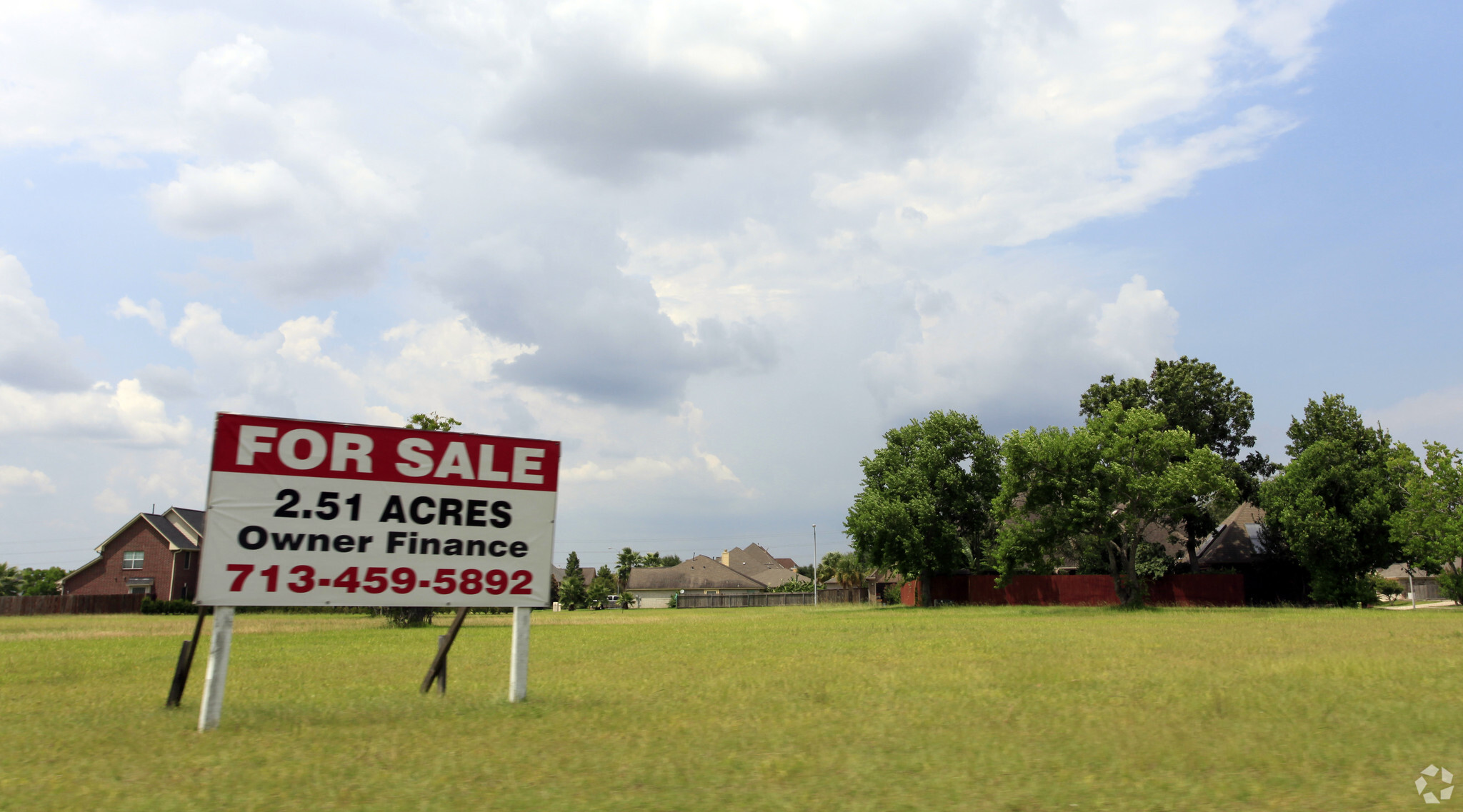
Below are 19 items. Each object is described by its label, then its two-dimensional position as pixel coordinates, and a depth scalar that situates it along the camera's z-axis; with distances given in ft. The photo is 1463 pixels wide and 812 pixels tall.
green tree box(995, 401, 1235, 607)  139.85
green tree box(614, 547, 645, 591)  472.85
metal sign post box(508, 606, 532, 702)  40.73
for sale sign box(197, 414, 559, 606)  37.65
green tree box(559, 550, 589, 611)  317.22
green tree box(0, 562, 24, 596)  305.32
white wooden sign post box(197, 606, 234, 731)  34.17
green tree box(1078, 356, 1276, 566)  193.67
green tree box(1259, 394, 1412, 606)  153.07
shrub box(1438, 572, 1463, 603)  147.84
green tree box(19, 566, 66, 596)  291.79
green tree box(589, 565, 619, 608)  327.06
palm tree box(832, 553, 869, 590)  311.88
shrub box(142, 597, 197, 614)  227.40
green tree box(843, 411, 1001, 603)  187.42
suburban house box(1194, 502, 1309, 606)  169.48
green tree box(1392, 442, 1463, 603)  137.08
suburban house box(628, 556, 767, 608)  403.95
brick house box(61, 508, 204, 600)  252.62
